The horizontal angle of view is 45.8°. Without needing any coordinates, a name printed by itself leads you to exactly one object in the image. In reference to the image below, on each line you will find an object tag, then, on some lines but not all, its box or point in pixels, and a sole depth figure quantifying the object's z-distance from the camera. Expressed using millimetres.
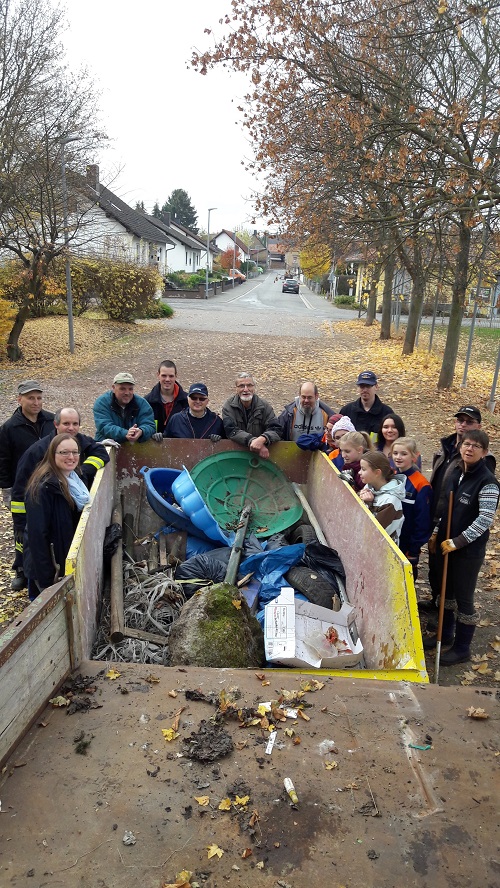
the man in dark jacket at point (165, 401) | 6599
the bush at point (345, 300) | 46803
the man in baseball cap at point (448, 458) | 4641
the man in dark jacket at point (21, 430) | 5164
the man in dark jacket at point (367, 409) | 6086
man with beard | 6195
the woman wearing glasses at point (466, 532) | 4297
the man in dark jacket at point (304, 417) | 6355
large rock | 3518
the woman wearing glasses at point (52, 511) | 3893
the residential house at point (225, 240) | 118062
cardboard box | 3512
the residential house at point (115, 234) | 18750
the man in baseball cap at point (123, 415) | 5926
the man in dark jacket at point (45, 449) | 4547
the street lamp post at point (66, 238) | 16938
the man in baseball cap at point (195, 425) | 6418
